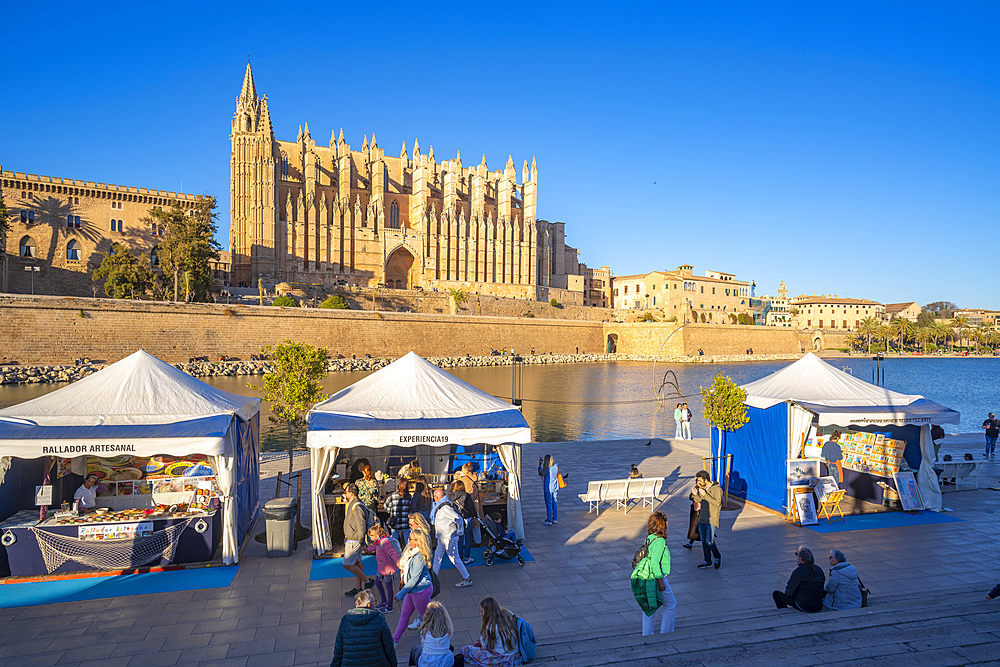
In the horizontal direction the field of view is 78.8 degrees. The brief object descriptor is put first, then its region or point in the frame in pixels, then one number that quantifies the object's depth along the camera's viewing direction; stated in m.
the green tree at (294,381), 9.34
